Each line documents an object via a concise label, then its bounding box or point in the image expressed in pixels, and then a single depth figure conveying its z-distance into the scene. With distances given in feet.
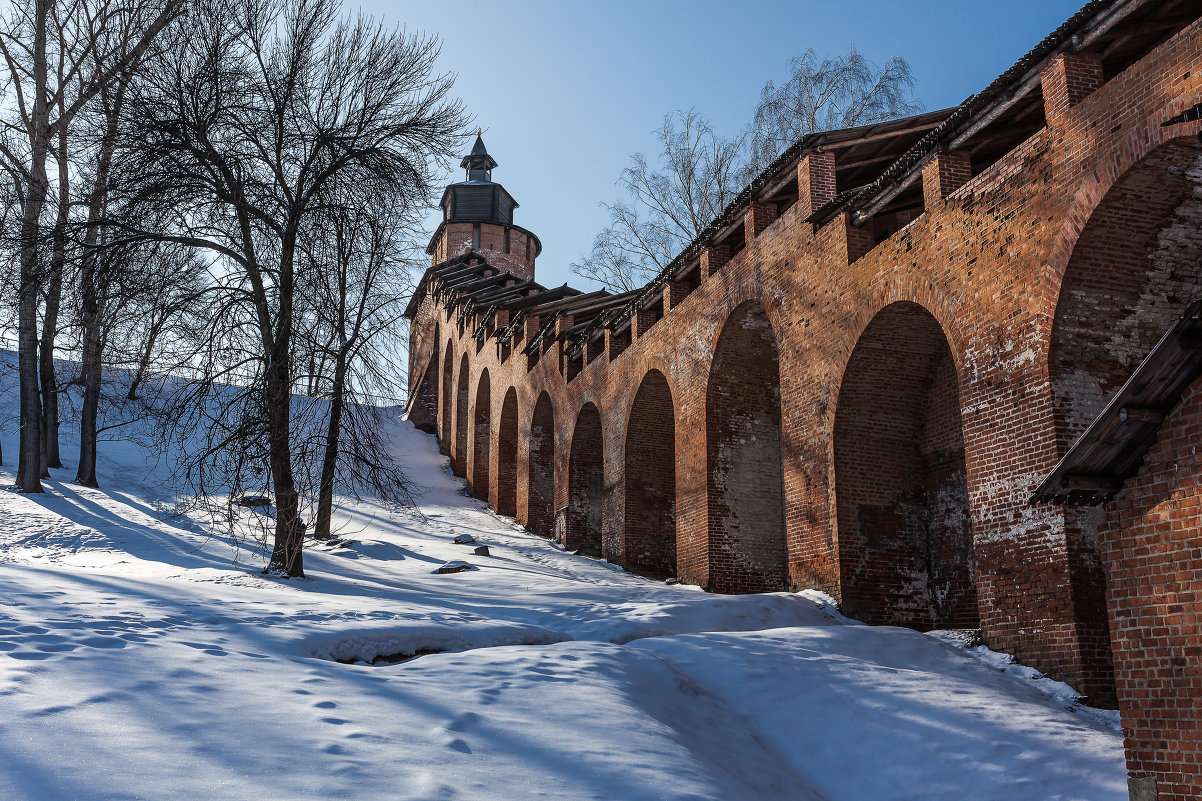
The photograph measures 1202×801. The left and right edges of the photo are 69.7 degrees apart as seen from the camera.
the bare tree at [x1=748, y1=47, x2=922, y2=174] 69.41
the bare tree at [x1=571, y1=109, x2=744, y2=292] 79.51
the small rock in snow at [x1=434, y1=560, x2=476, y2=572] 43.60
